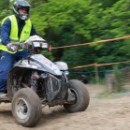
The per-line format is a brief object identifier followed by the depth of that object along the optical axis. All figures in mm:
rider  8897
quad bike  8341
